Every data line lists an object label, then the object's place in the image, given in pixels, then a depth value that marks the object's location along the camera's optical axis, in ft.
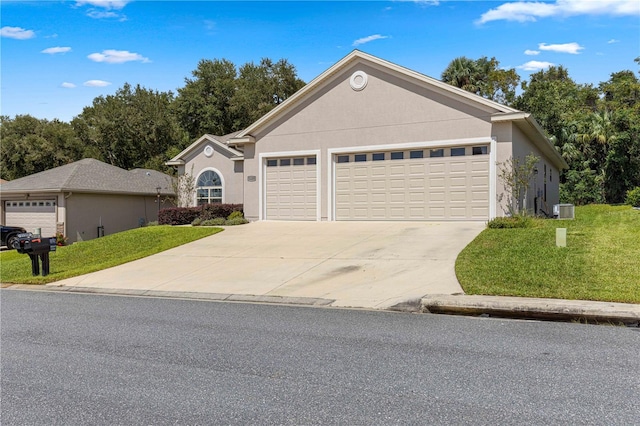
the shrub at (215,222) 69.51
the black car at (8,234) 77.16
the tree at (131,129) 149.48
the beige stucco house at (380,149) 56.85
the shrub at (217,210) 73.56
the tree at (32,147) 156.76
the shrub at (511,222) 50.03
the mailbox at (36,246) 42.01
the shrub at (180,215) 75.97
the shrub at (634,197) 107.65
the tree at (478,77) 125.49
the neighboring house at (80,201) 81.46
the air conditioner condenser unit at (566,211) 61.77
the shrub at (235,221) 68.95
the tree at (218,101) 146.20
